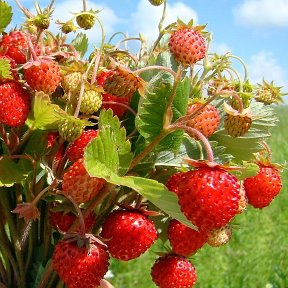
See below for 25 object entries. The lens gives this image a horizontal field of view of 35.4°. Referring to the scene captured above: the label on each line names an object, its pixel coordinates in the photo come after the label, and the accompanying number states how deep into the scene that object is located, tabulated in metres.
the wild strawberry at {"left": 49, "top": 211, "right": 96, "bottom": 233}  0.14
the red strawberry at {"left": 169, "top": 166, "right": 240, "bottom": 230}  0.11
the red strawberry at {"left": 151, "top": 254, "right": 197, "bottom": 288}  0.15
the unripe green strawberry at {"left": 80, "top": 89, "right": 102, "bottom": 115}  0.12
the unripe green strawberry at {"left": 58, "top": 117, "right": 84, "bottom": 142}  0.12
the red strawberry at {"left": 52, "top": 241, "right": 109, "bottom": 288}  0.12
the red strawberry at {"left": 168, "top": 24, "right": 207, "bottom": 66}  0.13
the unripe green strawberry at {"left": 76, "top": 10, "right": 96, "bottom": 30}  0.16
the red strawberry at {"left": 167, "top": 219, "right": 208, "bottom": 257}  0.14
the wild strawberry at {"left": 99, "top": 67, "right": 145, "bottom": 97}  0.12
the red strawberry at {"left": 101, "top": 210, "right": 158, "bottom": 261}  0.13
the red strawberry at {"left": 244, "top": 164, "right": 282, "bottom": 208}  0.15
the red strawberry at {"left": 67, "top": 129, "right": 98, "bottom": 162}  0.12
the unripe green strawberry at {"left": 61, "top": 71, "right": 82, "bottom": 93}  0.13
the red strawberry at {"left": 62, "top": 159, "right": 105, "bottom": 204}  0.12
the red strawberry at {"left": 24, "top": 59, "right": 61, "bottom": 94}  0.12
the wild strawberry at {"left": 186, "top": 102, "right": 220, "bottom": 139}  0.13
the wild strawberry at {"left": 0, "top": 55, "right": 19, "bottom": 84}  0.12
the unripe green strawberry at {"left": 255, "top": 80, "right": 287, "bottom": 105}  0.15
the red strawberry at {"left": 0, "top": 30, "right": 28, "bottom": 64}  0.14
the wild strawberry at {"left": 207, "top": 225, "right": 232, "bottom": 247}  0.14
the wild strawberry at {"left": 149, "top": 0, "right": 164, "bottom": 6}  0.16
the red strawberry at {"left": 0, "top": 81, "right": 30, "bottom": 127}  0.12
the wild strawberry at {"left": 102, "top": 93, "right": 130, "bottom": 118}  0.13
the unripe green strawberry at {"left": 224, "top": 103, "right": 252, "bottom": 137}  0.12
